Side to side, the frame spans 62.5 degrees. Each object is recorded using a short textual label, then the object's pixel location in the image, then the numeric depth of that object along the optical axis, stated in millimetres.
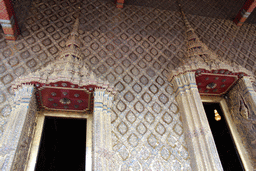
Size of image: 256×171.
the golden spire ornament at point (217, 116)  6273
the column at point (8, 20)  5406
